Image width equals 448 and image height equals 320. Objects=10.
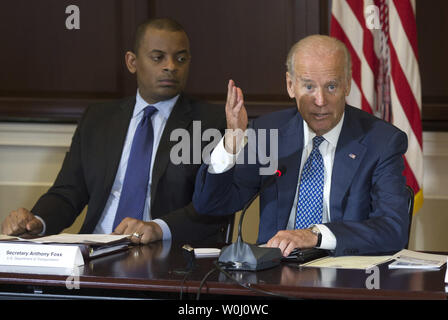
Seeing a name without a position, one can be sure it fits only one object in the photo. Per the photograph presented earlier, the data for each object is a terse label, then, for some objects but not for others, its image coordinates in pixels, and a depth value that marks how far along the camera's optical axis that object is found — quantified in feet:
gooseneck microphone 12.98
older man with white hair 16.20
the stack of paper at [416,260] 13.10
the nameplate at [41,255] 13.48
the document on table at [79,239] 14.66
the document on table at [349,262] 13.24
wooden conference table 11.39
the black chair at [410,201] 16.79
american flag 22.85
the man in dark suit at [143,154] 19.94
